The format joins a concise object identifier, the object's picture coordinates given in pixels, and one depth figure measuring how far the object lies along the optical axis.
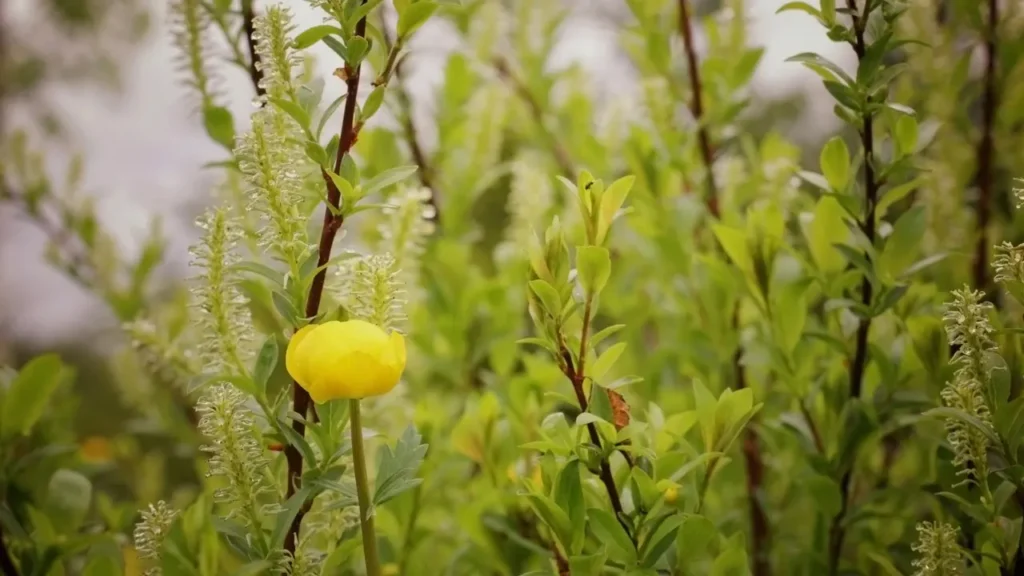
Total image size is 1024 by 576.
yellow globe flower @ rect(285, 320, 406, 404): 0.69
